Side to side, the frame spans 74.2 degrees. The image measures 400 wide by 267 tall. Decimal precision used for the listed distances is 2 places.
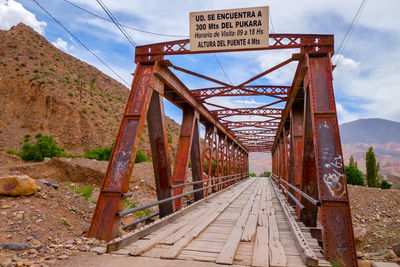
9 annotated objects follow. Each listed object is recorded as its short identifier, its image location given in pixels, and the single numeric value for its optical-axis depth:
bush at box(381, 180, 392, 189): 33.03
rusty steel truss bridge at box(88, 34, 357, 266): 3.95
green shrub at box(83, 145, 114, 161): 26.52
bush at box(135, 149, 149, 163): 25.27
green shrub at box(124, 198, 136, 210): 11.91
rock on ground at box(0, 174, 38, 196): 5.65
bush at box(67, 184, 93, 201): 12.27
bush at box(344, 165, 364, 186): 29.70
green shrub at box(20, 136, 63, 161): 24.92
